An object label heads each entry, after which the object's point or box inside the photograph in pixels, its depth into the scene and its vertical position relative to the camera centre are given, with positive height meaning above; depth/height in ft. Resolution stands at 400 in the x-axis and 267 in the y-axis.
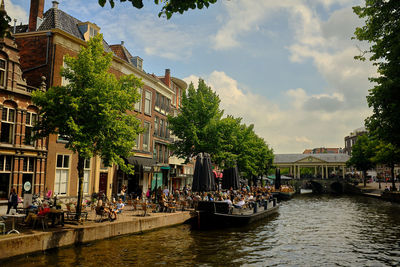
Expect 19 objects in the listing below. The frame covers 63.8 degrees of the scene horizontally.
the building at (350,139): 408.51 +49.92
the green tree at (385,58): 54.13 +21.09
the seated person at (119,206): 61.20 -6.39
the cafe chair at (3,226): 39.23 -6.79
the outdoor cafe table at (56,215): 46.65 -6.30
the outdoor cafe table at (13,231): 39.79 -7.29
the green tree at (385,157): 141.26 +9.17
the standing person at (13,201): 58.44 -5.23
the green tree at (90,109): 50.57 +10.14
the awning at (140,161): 102.27 +4.25
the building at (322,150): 622.09 +50.09
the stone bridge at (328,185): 270.05 -8.03
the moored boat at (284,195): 166.61 -10.21
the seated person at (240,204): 72.49 -6.62
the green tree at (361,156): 225.76 +13.89
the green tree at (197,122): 101.91 +16.86
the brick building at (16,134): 67.15 +7.97
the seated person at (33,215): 44.28 -5.93
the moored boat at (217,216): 64.28 -8.30
